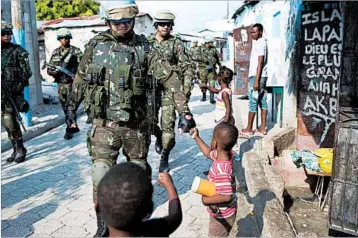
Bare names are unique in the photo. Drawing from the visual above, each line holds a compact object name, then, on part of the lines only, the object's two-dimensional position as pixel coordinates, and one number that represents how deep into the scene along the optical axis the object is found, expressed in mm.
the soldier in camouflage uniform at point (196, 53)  10635
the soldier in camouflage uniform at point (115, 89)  3004
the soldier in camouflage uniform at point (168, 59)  4445
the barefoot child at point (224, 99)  4750
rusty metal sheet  10289
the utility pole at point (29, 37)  6871
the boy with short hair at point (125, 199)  1441
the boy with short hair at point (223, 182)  2529
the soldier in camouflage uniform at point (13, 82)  5218
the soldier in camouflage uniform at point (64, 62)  6254
